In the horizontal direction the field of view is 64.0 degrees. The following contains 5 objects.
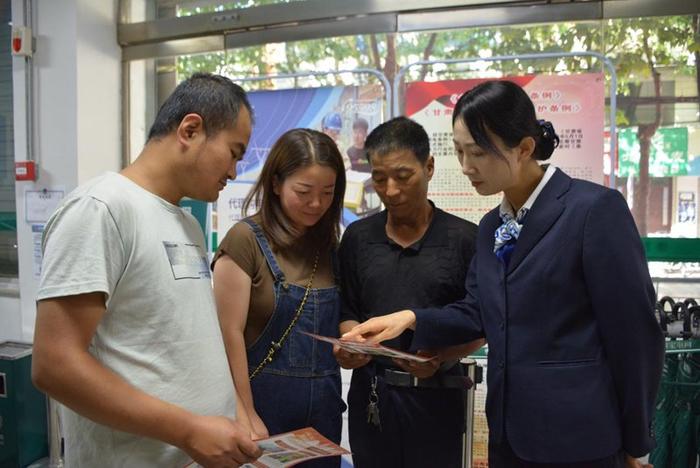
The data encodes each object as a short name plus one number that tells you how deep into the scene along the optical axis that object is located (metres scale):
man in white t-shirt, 0.92
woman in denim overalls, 1.52
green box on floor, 2.85
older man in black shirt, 1.62
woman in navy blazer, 1.25
